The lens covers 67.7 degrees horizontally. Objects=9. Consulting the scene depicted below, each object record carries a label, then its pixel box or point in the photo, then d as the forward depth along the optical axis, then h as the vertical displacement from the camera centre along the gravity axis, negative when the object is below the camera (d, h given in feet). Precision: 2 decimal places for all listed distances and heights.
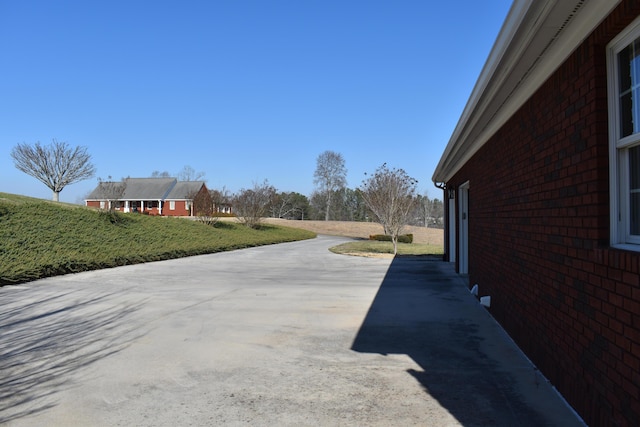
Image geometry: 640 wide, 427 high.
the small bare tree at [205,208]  102.22 +3.48
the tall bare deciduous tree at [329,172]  222.48 +24.94
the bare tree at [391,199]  76.02 +4.43
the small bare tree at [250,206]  120.37 +4.79
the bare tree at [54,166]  135.95 +16.47
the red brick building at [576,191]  9.78 +0.98
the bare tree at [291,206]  214.28 +8.83
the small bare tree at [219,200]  107.80 +5.77
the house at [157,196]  185.57 +10.83
